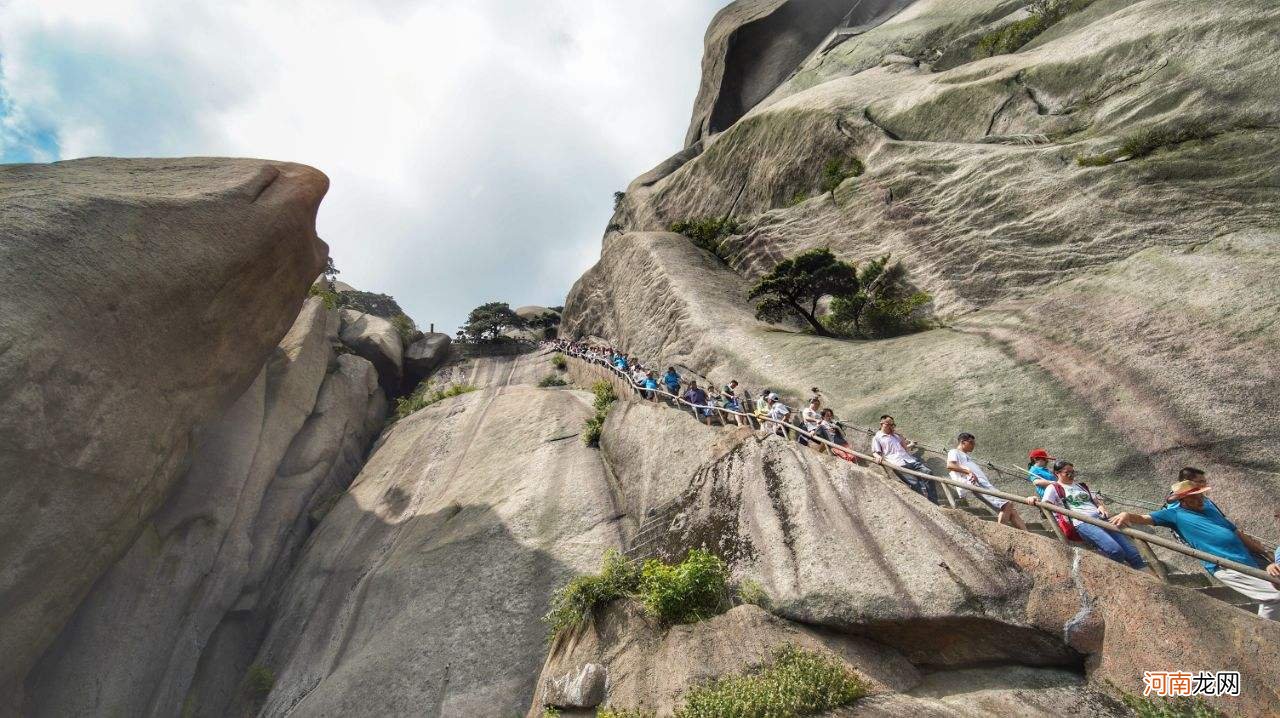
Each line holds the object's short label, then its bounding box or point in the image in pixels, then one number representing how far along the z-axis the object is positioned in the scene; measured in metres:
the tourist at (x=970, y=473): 7.68
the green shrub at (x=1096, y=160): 15.83
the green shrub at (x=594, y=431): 19.45
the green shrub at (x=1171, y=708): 5.20
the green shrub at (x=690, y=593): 9.12
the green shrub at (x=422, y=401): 29.72
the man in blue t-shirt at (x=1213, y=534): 5.43
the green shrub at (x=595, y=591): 10.35
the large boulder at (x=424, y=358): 38.72
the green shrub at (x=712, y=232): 29.83
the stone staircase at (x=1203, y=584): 6.10
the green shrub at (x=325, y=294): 30.17
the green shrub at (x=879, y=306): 18.16
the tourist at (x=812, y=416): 11.77
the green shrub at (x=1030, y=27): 25.47
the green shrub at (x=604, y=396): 21.84
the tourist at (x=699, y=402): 14.43
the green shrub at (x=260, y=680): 15.73
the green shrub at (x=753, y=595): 8.67
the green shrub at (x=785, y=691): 6.78
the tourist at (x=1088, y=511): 6.74
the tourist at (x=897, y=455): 9.03
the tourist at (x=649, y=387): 17.16
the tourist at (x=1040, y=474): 8.24
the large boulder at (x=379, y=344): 35.16
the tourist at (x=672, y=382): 16.92
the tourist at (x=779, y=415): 11.73
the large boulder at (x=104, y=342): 12.97
